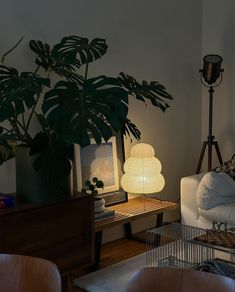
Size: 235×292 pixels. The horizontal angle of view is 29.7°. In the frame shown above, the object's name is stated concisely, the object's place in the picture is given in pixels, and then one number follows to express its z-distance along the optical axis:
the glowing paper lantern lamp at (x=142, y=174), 3.59
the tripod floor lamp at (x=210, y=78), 4.12
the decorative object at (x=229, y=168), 3.67
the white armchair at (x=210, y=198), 3.41
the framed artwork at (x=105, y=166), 3.50
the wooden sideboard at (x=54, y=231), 2.48
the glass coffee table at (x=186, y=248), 2.52
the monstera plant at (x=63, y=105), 2.24
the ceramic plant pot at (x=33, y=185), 2.66
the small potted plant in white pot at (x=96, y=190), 3.26
